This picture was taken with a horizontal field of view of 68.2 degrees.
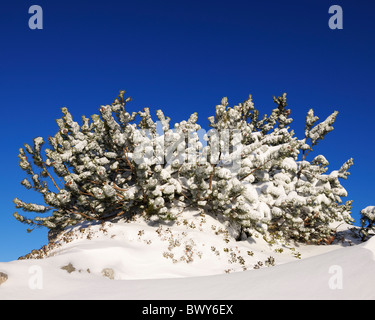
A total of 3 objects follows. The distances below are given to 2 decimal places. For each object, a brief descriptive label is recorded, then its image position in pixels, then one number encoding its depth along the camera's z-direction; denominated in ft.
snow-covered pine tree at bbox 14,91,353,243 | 36.35
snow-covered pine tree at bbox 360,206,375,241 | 47.67
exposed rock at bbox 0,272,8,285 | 16.70
